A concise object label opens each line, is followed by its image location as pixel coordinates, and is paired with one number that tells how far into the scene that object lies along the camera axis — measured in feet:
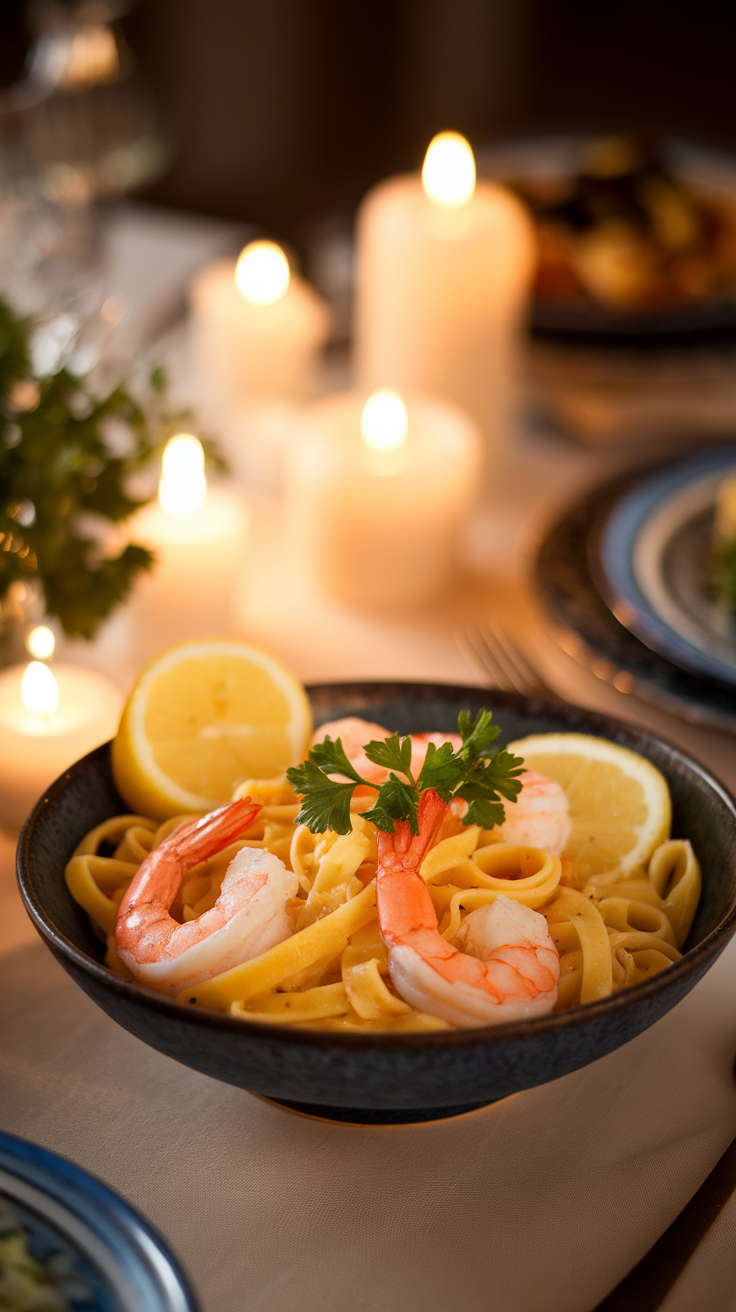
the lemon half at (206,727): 2.90
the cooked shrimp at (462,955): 2.68
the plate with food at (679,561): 3.21
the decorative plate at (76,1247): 2.24
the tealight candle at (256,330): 3.73
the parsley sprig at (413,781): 2.78
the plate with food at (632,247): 3.78
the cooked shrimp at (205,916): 2.71
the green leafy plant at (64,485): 3.06
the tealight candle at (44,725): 2.98
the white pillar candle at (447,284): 3.61
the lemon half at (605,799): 2.87
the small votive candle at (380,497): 3.38
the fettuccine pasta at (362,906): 2.71
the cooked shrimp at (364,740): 2.86
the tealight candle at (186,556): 3.29
